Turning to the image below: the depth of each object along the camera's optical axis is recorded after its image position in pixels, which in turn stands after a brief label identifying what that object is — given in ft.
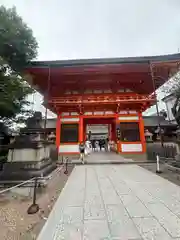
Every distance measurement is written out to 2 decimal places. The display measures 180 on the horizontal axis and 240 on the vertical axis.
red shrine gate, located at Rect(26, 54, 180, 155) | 39.06
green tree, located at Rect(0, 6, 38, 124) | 24.48
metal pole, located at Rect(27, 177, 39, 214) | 10.01
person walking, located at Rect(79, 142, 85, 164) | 30.68
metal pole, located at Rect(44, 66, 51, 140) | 38.60
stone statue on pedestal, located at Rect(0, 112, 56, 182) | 16.14
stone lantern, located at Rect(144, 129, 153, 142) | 48.01
